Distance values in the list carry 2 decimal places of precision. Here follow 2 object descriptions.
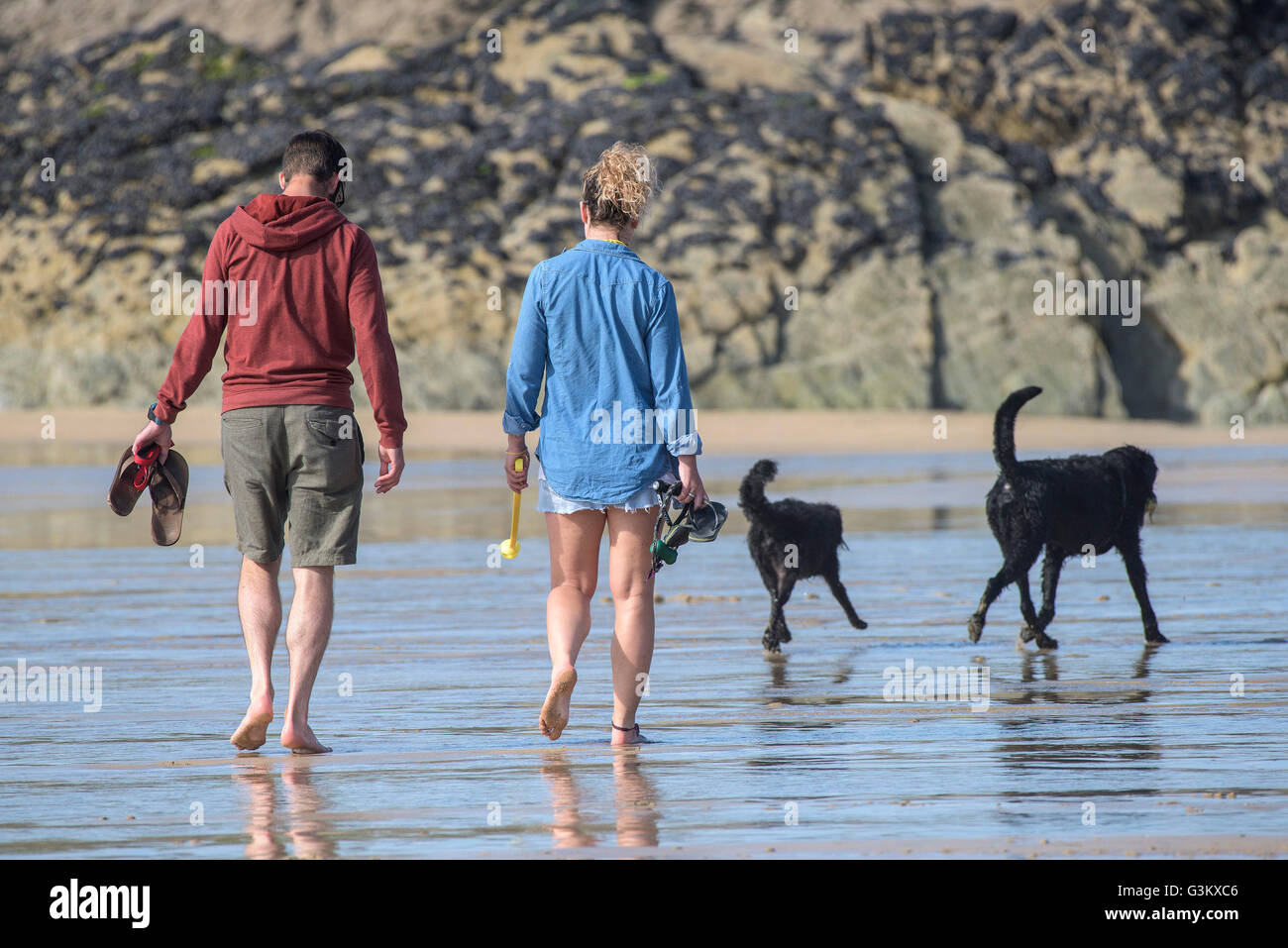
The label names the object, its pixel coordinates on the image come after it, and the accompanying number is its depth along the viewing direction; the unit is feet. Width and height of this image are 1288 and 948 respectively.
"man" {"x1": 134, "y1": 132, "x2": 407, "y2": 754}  34.81
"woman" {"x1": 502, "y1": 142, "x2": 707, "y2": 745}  34.81
